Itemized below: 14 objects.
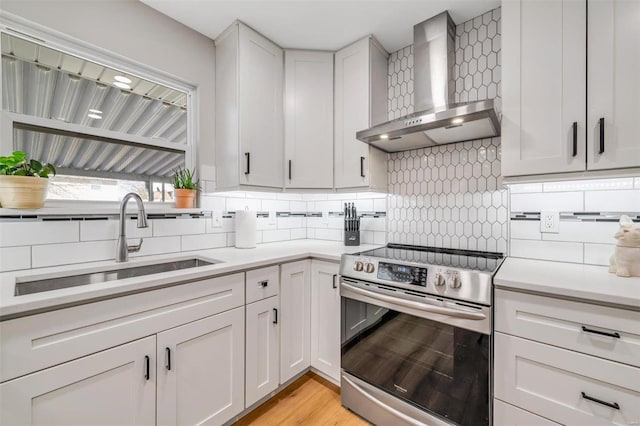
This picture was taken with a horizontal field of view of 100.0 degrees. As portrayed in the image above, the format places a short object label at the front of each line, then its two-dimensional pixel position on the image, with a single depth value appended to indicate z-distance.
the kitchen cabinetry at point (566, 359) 0.96
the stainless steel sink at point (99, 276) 1.21
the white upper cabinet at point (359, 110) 2.00
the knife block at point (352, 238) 2.20
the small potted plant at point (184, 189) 1.83
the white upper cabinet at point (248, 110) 1.88
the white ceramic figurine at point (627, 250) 1.16
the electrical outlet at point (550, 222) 1.53
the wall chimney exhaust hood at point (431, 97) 1.56
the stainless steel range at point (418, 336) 1.23
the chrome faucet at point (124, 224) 1.46
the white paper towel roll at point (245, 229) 2.07
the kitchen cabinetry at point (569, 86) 1.16
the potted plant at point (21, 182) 1.19
